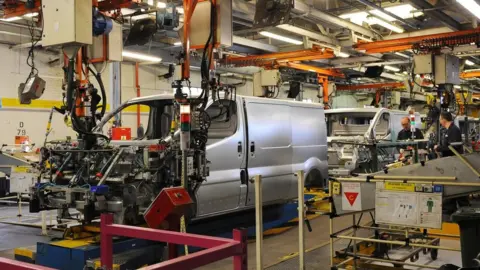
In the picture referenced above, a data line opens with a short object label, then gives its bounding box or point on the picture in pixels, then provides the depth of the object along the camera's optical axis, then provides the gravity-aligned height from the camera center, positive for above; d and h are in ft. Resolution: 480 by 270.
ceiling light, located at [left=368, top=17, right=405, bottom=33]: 35.95 +8.28
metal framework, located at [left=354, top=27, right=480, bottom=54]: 36.47 +7.46
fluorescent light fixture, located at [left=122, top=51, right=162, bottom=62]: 44.42 +7.54
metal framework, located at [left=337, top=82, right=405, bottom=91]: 70.85 +7.40
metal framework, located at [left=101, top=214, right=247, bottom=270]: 7.20 -1.75
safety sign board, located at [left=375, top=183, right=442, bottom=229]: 14.25 -1.99
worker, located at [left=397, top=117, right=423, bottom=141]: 36.86 +0.35
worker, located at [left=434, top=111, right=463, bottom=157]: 27.71 +0.06
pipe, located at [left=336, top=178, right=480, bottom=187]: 14.02 -1.31
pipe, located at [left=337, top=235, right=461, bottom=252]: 15.01 -3.16
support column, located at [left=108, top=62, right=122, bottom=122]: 37.47 +4.25
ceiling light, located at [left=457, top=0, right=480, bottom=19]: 25.61 +6.82
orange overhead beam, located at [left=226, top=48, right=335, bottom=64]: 46.42 +7.92
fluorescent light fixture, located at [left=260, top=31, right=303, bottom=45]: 40.65 +8.47
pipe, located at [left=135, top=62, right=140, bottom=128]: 53.65 +6.67
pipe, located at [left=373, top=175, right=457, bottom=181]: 14.47 -1.20
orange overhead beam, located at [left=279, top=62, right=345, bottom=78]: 51.99 +7.63
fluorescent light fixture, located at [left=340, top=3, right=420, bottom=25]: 33.65 +8.69
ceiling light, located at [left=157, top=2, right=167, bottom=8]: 29.87 +8.03
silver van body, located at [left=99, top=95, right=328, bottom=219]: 22.00 -0.56
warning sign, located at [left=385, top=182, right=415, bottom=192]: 14.64 -1.44
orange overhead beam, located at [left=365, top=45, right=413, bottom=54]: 41.11 +7.39
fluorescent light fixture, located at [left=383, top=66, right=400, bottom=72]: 65.58 +9.10
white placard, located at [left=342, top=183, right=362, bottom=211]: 15.43 -1.83
